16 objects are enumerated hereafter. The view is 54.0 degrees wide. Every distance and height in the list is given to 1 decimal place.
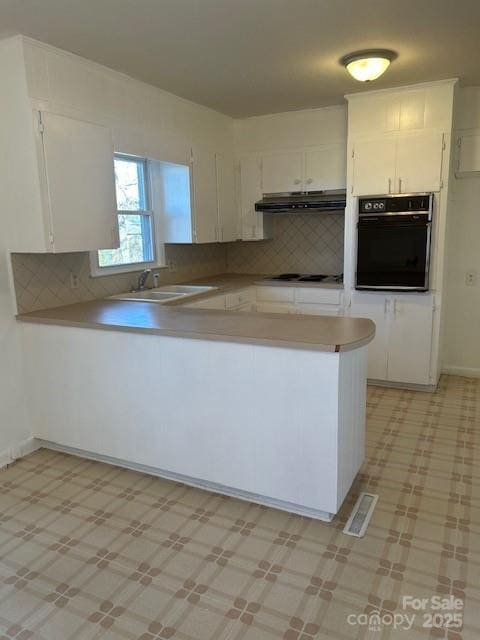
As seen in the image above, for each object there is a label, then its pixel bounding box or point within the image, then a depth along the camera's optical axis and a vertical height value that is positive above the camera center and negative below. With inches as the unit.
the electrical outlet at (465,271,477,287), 163.5 -15.2
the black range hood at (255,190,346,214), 161.6 +12.1
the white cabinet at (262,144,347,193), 165.9 +24.2
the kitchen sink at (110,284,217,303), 138.6 -16.4
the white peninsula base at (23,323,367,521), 85.6 -34.4
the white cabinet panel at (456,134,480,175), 149.3 +25.0
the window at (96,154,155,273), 144.2 +7.2
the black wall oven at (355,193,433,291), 145.3 -2.1
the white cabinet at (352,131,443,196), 142.6 +21.9
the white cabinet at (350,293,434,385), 152.1 -32.3
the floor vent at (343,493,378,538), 87.1 -53.5
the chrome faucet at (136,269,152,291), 149.6 -11.9
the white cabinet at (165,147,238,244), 157.4 +13.9
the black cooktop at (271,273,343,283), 172.7 -15.1
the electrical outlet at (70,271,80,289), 127.7 -10.2
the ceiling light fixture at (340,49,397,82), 112.6 +41.1
